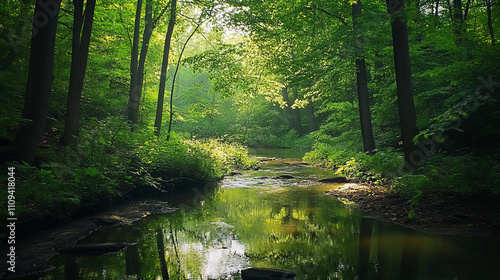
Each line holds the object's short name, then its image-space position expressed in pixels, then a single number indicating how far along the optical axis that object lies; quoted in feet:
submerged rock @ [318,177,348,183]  41.75
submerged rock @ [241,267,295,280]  14.30
